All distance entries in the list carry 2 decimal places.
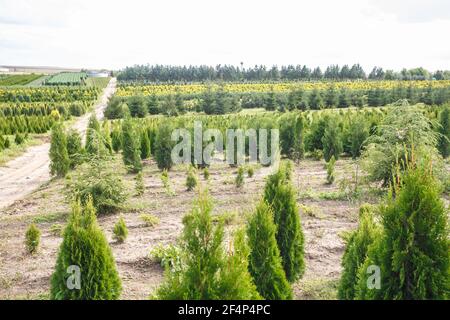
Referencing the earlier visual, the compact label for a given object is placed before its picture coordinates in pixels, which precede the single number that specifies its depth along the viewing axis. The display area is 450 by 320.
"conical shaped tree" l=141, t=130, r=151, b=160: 18.34
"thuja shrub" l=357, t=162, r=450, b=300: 3.74
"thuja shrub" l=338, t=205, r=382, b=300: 4.97
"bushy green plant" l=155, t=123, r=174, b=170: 15.69
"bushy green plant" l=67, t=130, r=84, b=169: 16.44
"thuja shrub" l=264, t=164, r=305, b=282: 5.90
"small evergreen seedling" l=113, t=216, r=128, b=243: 8.12
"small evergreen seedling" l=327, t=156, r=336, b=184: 12.78
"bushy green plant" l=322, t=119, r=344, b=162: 16.50
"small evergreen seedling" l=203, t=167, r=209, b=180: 13.64
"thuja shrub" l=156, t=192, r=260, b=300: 3.59
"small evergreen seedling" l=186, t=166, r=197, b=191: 12.46
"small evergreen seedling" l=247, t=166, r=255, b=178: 13.91
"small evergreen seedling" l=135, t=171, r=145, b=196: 12.16
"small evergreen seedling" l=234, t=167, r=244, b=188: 12.35
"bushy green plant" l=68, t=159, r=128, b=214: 10.19
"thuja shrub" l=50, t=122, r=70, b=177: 14.92
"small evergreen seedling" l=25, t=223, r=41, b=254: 7.79
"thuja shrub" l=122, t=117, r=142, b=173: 15.36
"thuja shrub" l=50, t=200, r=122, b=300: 4.53
